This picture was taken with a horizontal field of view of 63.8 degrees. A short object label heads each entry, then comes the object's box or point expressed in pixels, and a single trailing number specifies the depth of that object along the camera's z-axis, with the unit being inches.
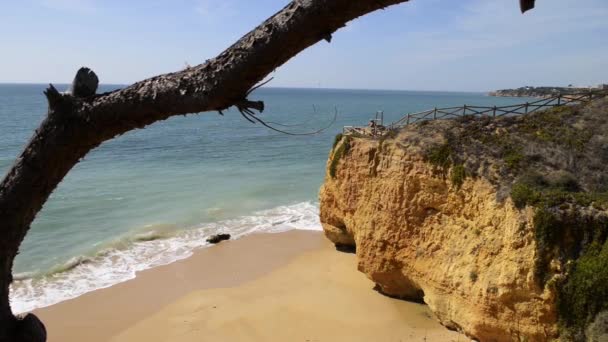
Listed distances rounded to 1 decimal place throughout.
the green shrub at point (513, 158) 495.5
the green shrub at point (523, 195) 444.8
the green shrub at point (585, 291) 402.6
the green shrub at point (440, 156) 528.1
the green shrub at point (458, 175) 508.7
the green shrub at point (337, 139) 743.2
